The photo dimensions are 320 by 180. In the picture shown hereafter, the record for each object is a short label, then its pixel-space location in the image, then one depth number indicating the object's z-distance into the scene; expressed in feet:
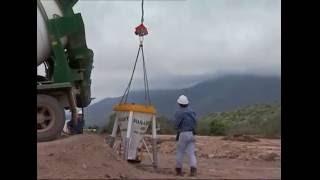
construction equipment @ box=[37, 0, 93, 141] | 35.96
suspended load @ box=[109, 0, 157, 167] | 35.96
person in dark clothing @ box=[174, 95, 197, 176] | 35.45
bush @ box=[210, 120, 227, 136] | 105.37
